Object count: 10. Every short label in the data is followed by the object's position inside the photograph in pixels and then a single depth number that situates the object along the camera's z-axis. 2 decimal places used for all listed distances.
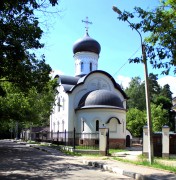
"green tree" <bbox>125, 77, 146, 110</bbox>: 57.91
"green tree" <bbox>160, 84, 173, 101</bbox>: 65.62
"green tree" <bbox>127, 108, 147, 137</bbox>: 43.85
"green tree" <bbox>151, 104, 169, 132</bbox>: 42.25
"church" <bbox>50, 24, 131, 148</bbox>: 27.77
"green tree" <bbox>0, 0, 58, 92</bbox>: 8.78
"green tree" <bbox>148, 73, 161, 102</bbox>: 69.75
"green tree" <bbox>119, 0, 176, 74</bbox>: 8.56
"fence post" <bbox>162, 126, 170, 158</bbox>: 15.32
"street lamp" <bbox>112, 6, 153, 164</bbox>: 12.00
